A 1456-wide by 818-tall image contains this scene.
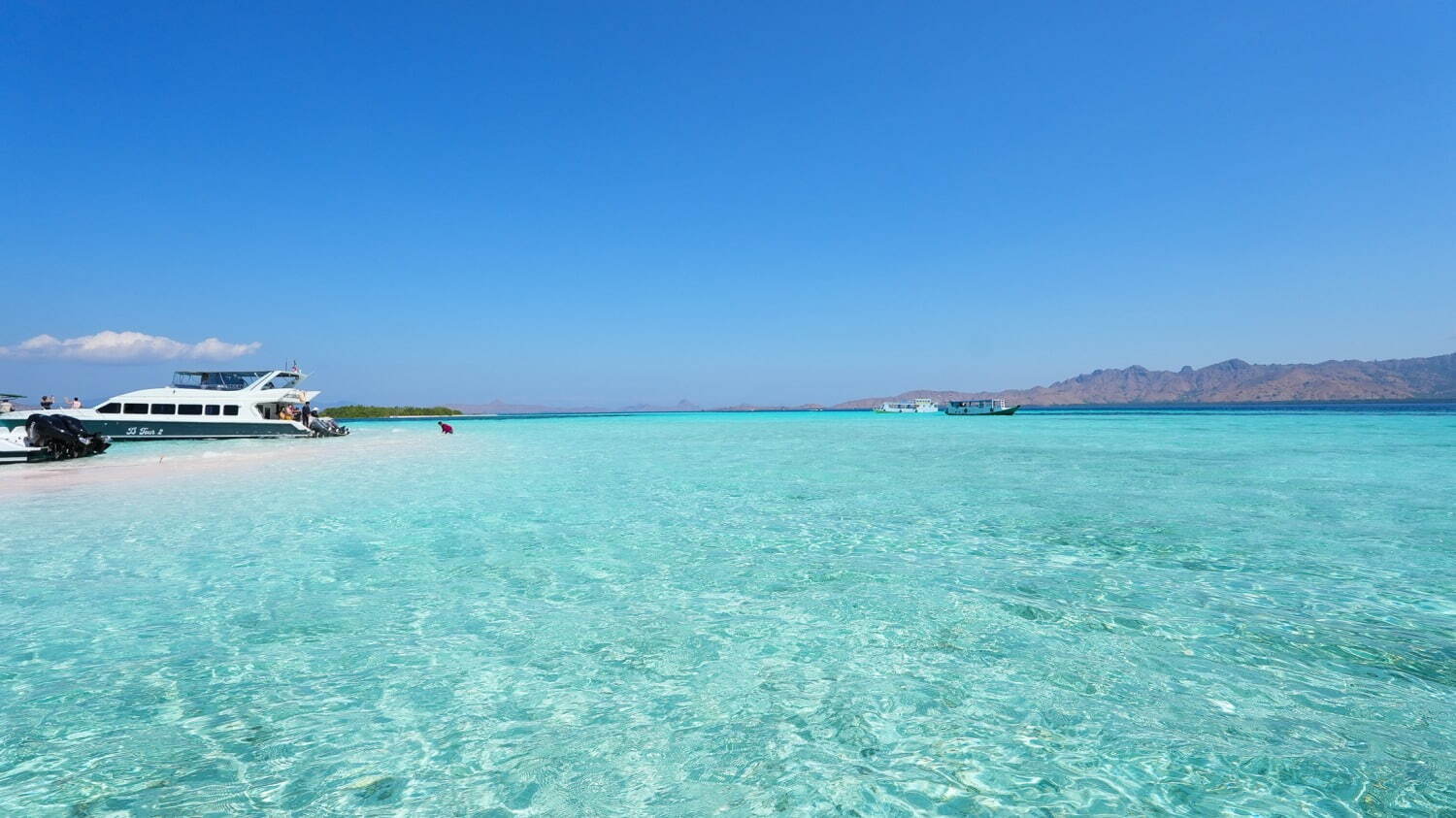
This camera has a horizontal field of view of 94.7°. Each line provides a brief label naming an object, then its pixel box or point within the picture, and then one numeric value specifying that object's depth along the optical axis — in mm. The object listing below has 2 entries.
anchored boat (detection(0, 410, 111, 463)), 24330
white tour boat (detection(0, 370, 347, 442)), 36031
